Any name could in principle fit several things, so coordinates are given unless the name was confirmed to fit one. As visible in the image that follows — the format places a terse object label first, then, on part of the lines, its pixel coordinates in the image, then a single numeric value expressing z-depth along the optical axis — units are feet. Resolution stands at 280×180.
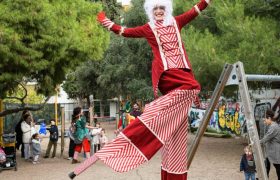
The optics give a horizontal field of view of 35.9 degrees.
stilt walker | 12.17
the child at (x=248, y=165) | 24.90
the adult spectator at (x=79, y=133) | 42.06
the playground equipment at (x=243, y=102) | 12.94
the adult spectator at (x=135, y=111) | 63.74
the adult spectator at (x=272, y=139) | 24.32
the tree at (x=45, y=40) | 32.76
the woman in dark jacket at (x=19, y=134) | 47.19
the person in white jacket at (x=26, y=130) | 43.86
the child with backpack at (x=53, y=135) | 46.70
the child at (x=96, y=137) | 45.24
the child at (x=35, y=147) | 43.98
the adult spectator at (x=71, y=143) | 42.79
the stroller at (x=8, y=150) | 38.86
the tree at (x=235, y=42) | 36.27
